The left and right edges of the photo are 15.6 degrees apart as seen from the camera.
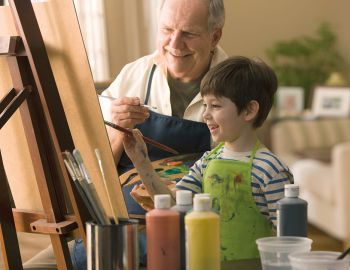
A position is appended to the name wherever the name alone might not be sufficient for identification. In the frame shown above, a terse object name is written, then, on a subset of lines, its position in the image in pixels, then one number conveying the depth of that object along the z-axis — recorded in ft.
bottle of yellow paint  7.94
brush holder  7.98
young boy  9.81
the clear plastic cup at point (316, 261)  7.86
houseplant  43.44
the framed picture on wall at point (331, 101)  41.42
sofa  28.49
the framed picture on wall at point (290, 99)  42.33
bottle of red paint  8.01
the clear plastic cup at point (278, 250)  8.26
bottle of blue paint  8.60
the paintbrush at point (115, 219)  8.06
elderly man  11.47
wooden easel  9.27
